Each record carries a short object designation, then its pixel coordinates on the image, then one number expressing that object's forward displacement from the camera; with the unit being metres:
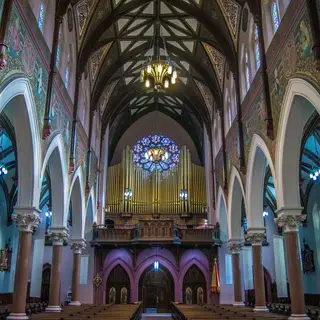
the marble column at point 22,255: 13.44
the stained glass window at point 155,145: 33.50
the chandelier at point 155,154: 27.56
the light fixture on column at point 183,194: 31.70
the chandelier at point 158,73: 17.69
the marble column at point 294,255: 13.53
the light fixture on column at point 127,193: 31.83
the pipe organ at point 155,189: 31.61
